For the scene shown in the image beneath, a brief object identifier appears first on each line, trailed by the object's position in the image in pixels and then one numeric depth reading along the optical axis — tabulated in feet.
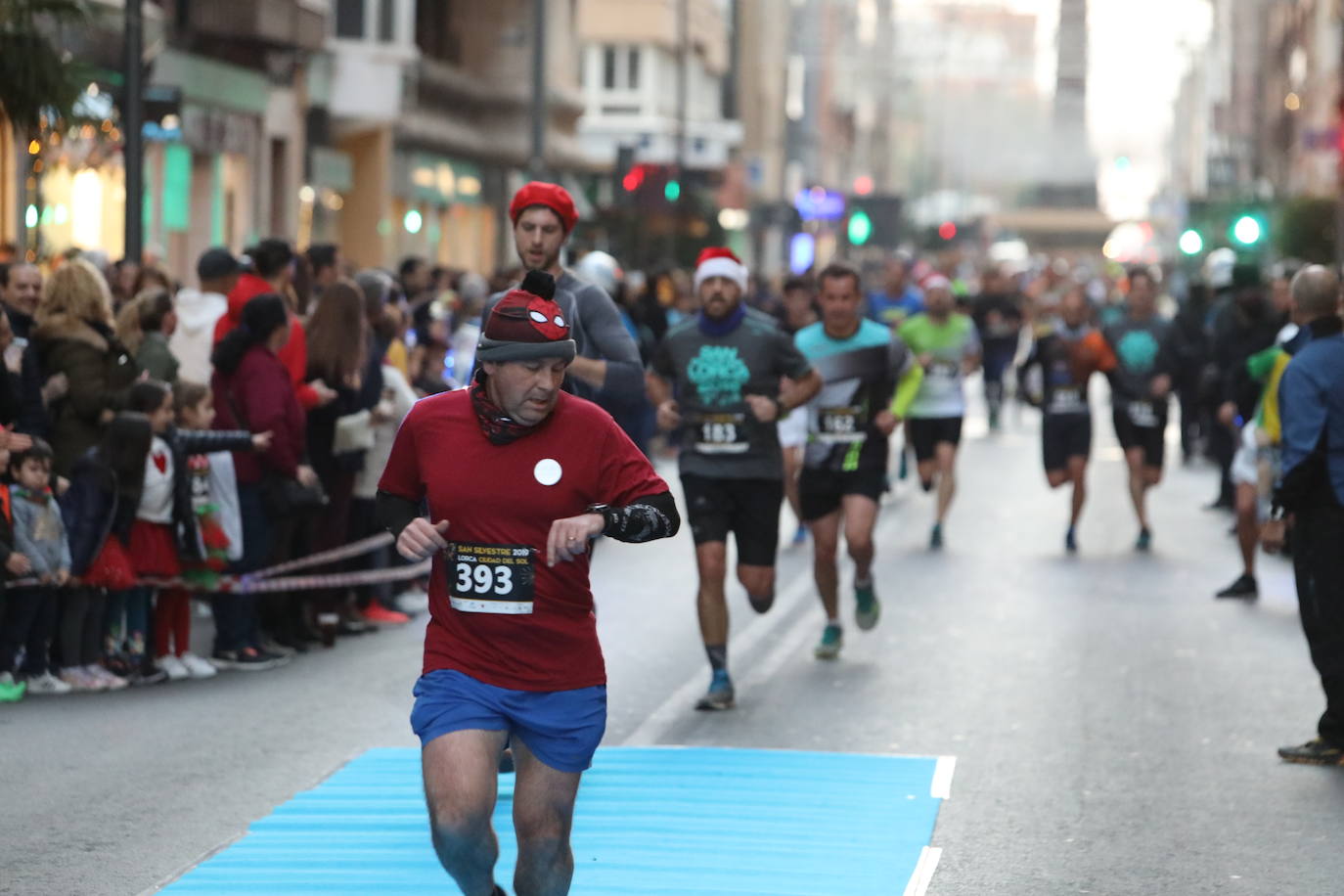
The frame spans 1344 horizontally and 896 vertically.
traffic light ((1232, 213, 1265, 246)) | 94.48
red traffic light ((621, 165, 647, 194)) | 110.42
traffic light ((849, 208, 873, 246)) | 156.15
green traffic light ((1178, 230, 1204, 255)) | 110.42
